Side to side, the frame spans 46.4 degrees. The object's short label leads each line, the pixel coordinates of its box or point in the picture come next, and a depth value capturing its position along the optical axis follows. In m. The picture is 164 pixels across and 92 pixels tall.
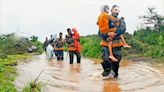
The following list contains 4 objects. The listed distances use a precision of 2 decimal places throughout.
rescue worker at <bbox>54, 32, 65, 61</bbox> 9.79
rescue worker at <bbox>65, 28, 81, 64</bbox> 8.28
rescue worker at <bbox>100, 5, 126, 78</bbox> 5.09
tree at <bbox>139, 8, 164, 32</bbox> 10.45
